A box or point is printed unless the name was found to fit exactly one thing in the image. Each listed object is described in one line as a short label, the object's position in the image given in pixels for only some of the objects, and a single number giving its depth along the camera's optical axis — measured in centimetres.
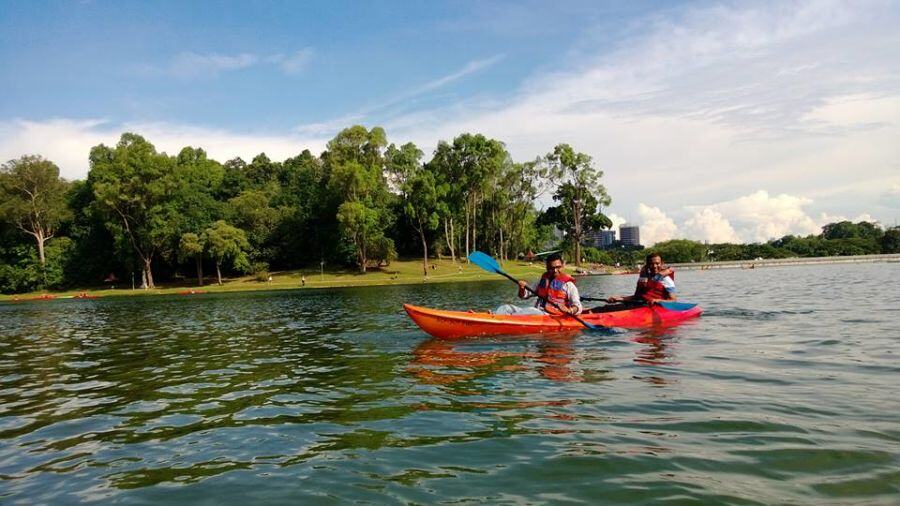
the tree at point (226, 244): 6388
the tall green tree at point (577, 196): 7994
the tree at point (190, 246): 6284
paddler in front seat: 1559
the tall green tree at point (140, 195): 6334
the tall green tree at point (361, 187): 6644
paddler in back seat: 1750
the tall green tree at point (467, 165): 7375
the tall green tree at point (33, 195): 6494
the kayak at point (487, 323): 1466
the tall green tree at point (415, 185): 7069
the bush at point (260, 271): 6625
